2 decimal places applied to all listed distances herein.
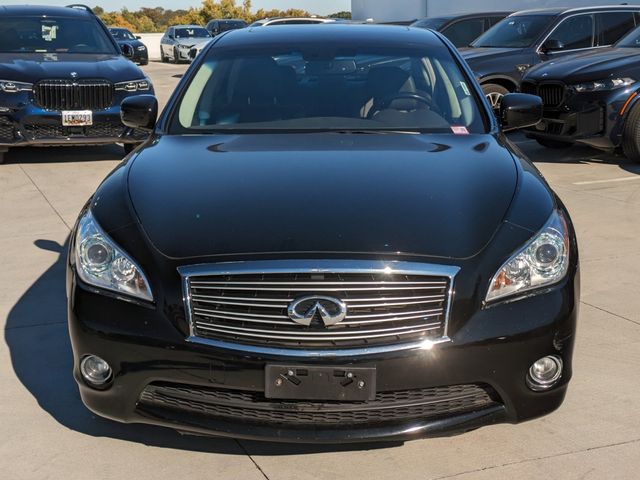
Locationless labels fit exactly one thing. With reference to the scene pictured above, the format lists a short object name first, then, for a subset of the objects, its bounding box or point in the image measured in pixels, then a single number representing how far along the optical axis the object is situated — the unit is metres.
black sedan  3.06
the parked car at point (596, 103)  9.41
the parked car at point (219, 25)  36.55
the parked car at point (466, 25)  15.57
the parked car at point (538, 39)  12.05
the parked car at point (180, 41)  34.28
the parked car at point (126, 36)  31.23
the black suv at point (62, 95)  9.47
